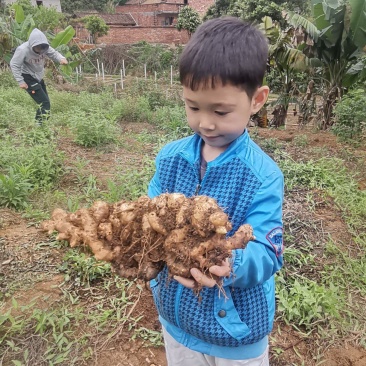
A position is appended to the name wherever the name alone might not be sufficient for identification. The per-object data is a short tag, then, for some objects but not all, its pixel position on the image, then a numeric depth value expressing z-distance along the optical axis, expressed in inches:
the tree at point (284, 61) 298.7
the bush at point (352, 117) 252.1
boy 46.7
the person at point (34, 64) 246.2
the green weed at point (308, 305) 107.0
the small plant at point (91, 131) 220.4
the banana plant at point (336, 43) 250.8
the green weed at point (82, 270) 114.1
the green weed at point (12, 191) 147.1
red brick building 971.3
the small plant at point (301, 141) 242.0
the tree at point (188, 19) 908.6
